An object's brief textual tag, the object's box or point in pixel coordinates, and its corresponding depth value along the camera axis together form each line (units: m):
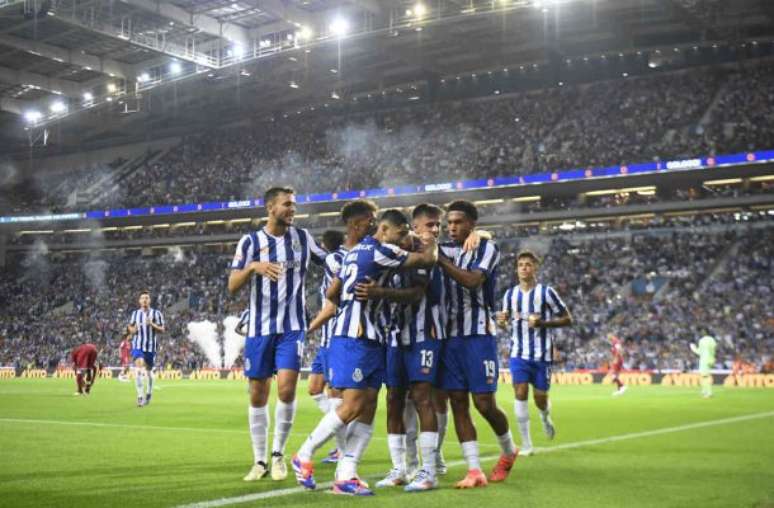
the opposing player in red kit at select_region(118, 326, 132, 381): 37.38
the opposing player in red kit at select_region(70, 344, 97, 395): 24.66
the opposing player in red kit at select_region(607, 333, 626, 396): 25.92
